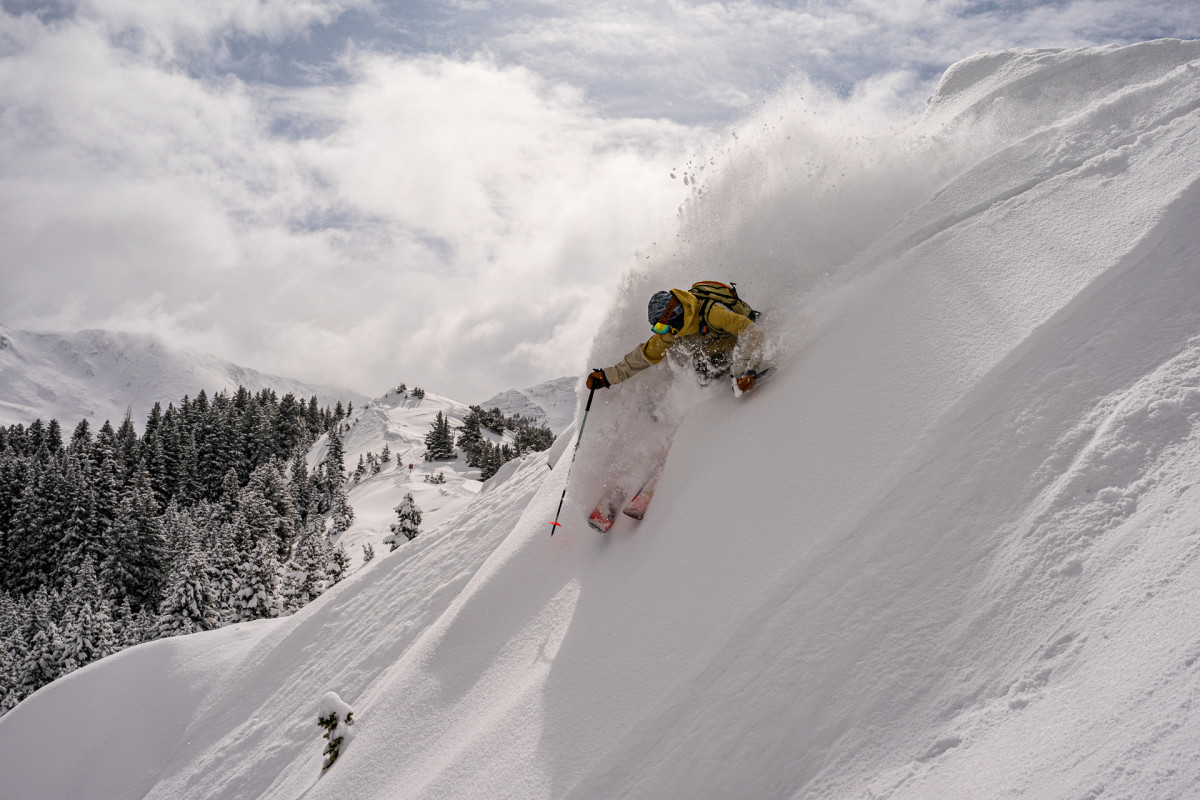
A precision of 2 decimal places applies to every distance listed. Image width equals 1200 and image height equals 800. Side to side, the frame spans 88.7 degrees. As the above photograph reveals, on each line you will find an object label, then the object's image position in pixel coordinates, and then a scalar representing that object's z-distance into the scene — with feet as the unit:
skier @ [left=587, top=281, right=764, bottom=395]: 20.18
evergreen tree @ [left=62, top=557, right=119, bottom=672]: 93.15
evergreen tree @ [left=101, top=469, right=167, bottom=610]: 126.93
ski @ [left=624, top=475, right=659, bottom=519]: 19.67
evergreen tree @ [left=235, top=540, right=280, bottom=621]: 95.76
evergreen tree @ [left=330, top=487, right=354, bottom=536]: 155.94
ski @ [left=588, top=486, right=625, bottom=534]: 20.54
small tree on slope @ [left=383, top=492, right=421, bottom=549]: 132.98
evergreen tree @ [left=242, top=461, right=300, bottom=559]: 131.23
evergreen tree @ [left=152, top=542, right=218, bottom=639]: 91.81
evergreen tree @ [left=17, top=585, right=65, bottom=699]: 91.81
